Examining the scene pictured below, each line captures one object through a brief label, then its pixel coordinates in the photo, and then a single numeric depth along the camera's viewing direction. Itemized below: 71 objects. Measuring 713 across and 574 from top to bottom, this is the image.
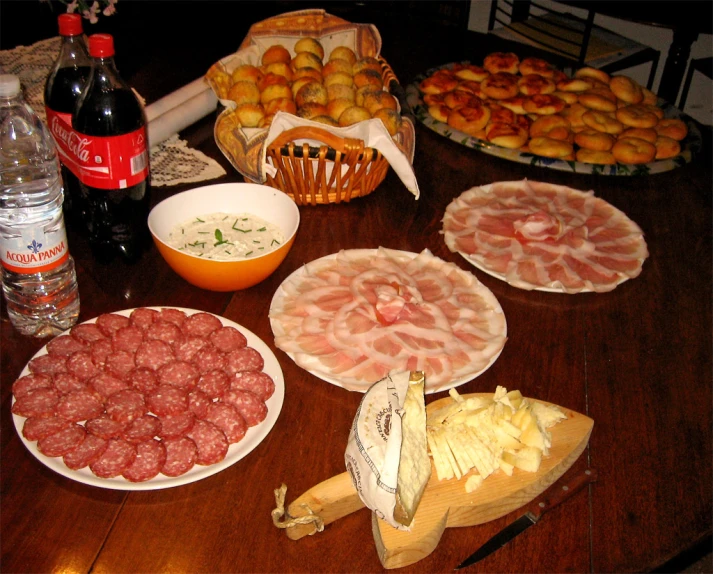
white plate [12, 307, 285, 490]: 0.95
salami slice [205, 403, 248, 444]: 1.03
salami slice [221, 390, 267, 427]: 1.05
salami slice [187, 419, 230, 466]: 0.99
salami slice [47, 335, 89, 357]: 1.12
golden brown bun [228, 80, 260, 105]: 1.74
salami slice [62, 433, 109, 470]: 0.96
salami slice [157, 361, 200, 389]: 1.09
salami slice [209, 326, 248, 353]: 1.17
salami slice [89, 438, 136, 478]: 0.96
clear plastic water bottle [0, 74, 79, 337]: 1.10
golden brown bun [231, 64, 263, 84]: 1.79
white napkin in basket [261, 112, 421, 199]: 1.50
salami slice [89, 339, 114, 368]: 1.12
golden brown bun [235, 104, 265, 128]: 1.68
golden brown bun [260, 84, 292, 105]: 1.73
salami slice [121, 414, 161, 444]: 0.99
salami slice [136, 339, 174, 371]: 1.12
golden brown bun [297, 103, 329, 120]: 1.65
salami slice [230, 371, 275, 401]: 1.09
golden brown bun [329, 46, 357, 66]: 1.92
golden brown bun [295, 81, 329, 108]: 1.72
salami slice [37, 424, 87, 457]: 0.97
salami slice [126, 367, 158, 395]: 1.08
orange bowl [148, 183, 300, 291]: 1.29
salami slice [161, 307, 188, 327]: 1.20
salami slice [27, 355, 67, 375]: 1.09
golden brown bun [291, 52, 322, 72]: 1.89
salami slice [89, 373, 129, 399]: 1.07
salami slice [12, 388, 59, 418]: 1.02
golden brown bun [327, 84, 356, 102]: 1.75
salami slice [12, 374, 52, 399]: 1.04
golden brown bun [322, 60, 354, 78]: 1.84
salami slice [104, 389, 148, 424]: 1.03
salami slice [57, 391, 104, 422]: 1.02
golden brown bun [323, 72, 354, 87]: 1.81
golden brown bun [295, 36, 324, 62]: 1.96
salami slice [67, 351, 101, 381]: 1.09
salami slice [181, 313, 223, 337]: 1.19
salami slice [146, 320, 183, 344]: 1.17
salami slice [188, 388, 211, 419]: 1.05
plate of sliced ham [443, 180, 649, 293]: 1.49
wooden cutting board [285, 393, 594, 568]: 0.91
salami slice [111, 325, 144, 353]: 1.14
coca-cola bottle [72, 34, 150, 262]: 1.22
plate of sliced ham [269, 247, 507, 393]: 1.19
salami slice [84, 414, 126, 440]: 1.00
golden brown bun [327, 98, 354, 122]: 1.70
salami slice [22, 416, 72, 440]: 0.99
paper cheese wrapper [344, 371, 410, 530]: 0.84
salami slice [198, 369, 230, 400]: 1.08
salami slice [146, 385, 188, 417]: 1.04
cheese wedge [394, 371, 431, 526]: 0.87
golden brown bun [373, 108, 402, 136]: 1.65
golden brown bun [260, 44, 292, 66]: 1.88
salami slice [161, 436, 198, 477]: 0.97
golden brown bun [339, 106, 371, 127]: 1.66
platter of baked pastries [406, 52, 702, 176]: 1.91
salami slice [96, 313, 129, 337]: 1.18
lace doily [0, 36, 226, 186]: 1.72
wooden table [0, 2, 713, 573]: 0.93
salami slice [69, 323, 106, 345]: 1.16
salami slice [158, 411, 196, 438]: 1.01
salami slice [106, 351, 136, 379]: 1.10
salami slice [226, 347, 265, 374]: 1.13
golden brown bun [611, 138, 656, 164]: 1.91
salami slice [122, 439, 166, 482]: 0.96
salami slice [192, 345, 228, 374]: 1.13
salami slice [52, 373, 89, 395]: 1.06
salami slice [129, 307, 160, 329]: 1.19
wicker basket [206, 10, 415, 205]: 1.50
